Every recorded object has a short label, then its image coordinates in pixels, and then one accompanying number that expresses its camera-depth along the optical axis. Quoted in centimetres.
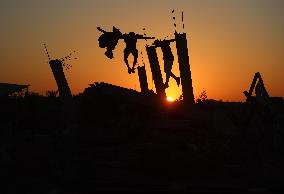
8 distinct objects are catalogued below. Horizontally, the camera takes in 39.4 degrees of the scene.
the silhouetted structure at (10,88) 2012
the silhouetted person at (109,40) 1314
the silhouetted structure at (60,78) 1367
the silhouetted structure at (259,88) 1149
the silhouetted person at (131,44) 1355
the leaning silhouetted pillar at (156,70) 1580
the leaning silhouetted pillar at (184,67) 1345
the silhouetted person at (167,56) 1455
